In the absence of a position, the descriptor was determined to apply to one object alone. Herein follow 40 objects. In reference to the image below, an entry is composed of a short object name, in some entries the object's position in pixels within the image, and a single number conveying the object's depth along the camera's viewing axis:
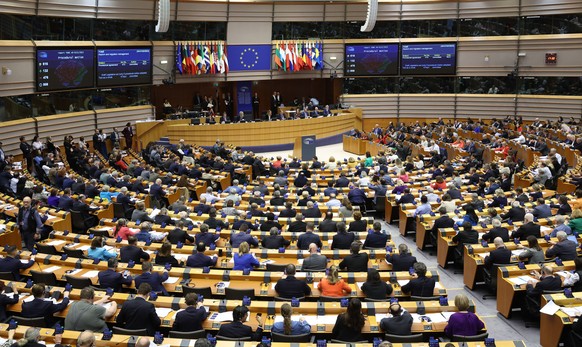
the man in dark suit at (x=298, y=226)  14.82
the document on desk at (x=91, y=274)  11.67
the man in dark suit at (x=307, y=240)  13.46
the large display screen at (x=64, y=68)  27.42
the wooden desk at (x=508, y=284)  11.66
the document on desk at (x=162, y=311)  9.84
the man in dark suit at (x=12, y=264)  11.72
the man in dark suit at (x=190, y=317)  9.32
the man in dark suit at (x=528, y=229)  14.09
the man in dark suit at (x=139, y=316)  9.41
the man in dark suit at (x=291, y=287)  10.66
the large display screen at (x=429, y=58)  37.47
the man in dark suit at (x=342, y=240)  13.54
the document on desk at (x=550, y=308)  10.12
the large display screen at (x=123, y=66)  30.48
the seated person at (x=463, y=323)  9.17
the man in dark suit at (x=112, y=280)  11.05
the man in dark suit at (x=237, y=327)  8.96
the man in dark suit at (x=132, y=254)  12.40
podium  29.28
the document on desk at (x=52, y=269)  11.96
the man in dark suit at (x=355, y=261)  11.91
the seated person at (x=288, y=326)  8.98
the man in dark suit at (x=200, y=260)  12.20
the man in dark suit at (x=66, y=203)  17.29
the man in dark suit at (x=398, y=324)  9.14
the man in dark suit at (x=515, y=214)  15.88
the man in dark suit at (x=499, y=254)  12.38
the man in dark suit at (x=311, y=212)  16.67
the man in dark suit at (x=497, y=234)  13.74
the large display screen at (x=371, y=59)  37.69
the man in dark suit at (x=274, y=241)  13.44
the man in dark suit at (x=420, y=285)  10.66
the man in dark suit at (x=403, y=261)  11.95
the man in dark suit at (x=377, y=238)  13.52
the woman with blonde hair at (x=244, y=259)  11.96
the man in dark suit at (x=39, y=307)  9.76
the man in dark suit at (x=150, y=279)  10.89
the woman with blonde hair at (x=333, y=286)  10.64
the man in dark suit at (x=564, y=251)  12.38
